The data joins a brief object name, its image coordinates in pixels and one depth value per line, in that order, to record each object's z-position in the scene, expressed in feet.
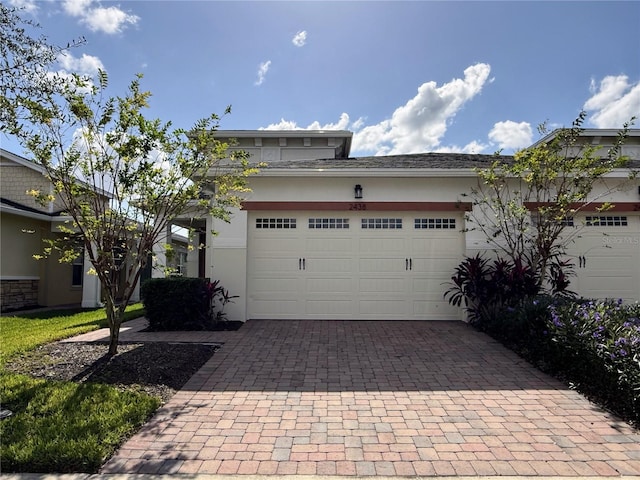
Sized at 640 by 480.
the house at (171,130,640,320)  28.76
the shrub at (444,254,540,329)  24.95
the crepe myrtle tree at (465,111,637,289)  23.65
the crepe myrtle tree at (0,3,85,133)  14.93
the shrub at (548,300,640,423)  12.32
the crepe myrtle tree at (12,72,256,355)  16.29
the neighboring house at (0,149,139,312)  38.17
